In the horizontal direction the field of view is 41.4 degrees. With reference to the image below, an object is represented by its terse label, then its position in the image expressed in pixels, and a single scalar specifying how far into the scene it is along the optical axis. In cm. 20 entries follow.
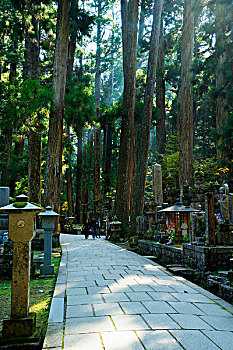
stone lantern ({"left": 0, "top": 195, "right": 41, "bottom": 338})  304
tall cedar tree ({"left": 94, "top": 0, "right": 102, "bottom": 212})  2711
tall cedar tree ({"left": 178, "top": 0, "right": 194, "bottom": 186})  1623
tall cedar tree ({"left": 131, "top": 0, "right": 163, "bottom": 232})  1580
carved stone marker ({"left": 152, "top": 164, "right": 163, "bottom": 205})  1525
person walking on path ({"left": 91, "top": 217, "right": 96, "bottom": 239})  1916
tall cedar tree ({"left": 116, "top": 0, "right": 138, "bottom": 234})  1603
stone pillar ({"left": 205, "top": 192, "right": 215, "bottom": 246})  713
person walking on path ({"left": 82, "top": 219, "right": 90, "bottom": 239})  1784
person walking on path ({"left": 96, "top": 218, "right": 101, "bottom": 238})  2067
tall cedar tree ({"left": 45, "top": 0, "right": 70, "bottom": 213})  1217
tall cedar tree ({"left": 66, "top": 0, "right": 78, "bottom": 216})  1465
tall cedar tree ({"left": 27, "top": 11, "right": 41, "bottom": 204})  1296
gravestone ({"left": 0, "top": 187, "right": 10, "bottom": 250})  683
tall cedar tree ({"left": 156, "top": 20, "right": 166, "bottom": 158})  2359
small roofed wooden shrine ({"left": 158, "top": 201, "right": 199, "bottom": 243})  1006
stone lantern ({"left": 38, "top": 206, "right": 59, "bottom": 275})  662
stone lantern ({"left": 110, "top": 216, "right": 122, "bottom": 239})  1571
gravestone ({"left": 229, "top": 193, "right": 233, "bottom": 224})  870
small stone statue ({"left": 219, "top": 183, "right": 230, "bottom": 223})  799
